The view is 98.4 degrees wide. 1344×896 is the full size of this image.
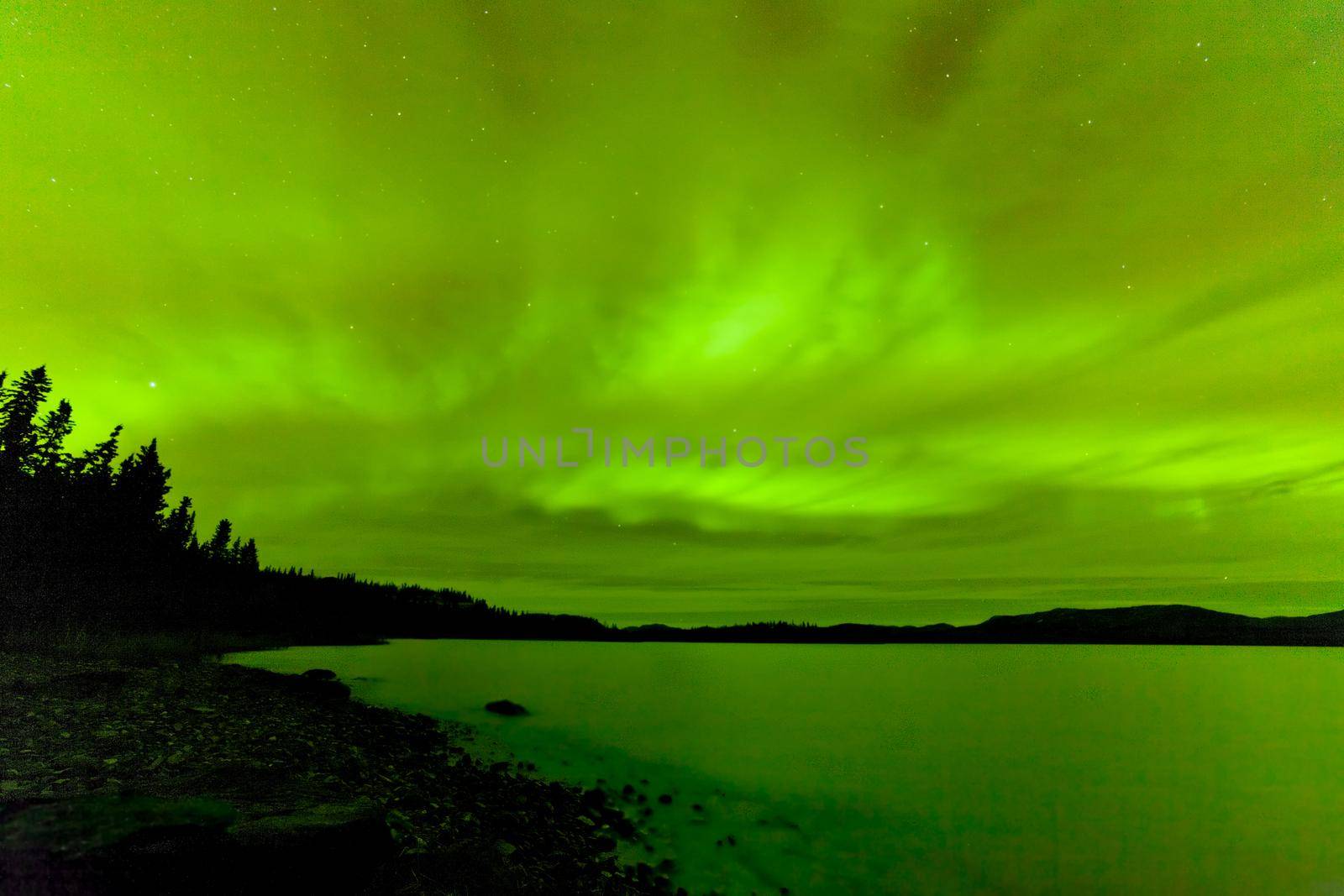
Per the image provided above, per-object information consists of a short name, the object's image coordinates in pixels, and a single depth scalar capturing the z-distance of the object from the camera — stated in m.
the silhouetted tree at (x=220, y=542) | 111.00
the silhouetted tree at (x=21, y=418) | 45.94
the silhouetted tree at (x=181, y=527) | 81.06
